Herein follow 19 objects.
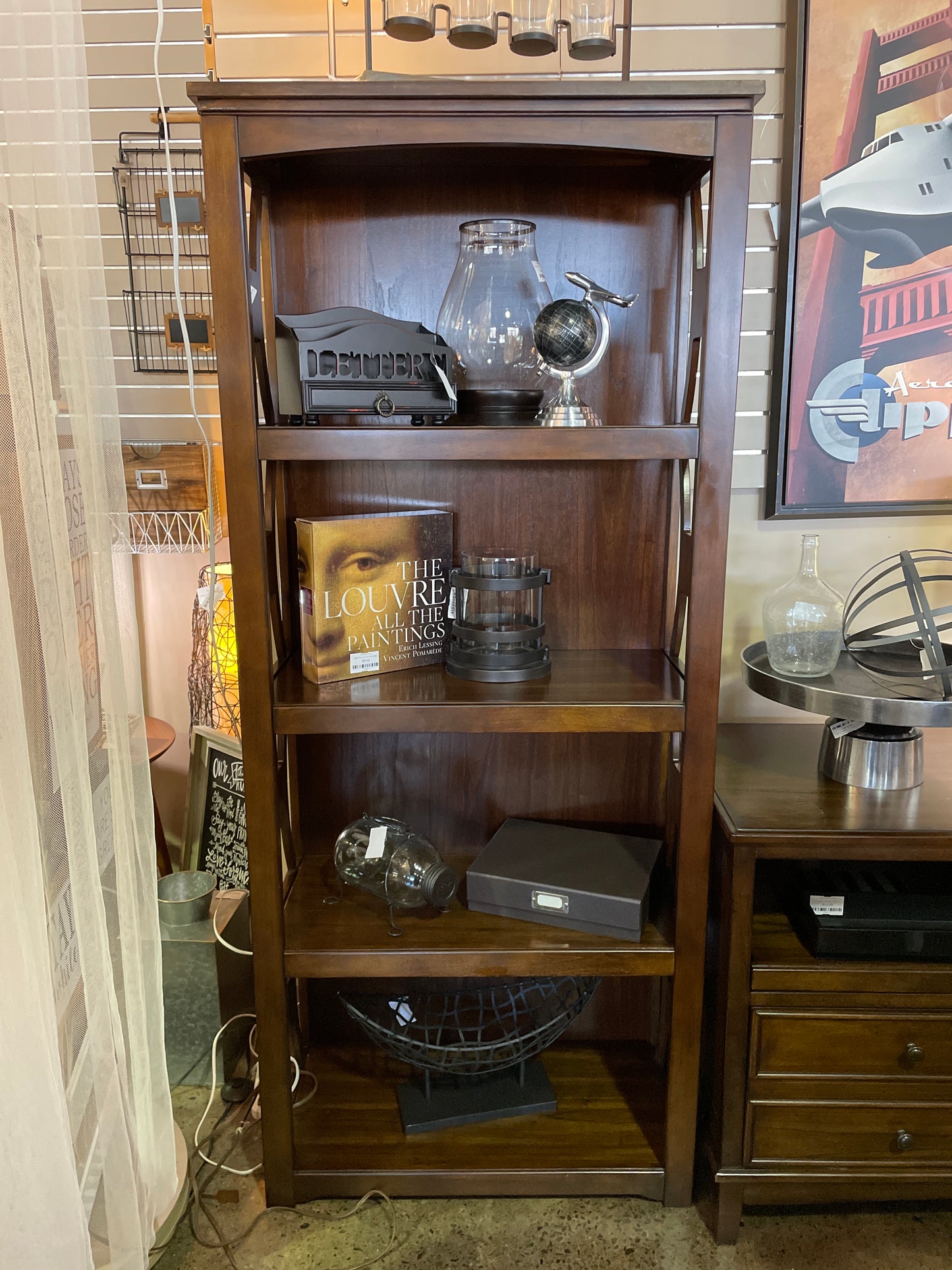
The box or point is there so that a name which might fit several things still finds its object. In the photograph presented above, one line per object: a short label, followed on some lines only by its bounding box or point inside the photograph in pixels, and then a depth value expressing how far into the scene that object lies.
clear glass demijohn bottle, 1.56
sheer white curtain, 1.00
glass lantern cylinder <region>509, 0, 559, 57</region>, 1.35
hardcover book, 1.48
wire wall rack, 1.99
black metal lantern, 1.51
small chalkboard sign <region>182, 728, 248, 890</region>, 2.08
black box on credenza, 1.45
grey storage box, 1.52
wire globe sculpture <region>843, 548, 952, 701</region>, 1.43
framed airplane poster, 1.63
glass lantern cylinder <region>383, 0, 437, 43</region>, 1.35
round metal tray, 1.38
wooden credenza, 1.43
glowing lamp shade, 2.06
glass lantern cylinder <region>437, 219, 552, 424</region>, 1.46
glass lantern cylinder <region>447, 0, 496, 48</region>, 1.36
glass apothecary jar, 1.56
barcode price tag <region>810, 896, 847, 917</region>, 1.46
